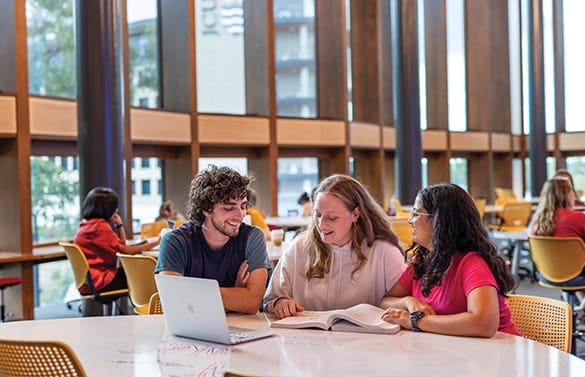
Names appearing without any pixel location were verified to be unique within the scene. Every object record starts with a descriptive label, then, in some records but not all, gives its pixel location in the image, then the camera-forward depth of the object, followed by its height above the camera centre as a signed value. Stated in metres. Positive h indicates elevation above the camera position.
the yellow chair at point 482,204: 9.70 -0.34
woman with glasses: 2.16 -0.31
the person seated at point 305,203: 8.66 -0.24
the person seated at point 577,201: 6.51 -0.28
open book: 2.22 -0.45
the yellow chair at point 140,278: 4.07 -0.52
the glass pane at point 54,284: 7.07 -0.95
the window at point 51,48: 7.12 +1.50
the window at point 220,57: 9.29 +1.78
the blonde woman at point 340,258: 2.64 -0.29
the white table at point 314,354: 1.81 -0.48
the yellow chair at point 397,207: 7.63 -0.33
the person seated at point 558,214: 5.12 -0.27
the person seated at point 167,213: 7.61 -0.27
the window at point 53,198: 7.05 -0.07
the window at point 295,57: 10.55 +1.96
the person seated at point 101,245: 4.84 -0.38
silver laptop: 1.99 -0.37
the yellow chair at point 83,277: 4.69 -0.58
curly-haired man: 2.64 -0.21
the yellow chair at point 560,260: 4.85 -0.58
